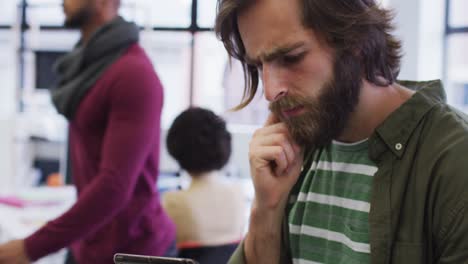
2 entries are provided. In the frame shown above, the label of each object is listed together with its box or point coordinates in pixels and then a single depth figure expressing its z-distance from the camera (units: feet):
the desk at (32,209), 14.06
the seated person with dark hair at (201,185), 12.21
